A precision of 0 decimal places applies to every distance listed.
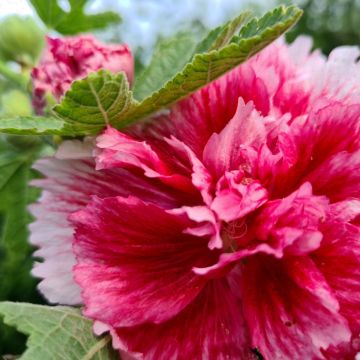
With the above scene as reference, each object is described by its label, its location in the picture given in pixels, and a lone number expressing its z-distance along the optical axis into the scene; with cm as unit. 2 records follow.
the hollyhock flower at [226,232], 10
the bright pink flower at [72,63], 14
